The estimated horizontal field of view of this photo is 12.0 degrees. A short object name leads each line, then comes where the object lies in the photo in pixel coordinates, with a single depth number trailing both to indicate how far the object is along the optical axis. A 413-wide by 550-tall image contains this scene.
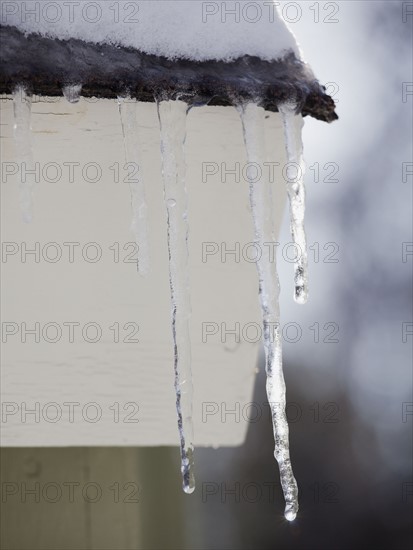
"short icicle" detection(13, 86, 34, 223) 0.89
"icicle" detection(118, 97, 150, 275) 0.91
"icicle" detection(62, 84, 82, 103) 0.88
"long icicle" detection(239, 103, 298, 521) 0.92
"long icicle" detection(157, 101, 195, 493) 0.91
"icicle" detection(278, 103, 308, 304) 0.93
